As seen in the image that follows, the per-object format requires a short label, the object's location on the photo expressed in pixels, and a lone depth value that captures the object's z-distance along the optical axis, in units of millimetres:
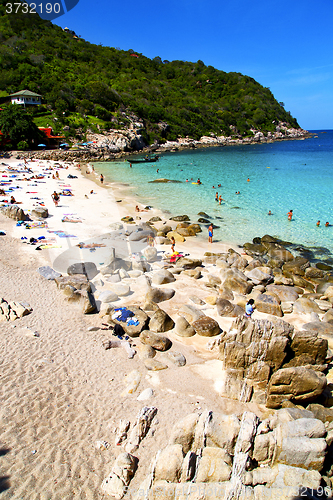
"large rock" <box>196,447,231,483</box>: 4918
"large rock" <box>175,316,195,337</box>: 10203
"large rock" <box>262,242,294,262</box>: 17312
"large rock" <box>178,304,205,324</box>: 10923
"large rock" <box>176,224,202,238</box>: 20828
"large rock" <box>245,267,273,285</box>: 14359
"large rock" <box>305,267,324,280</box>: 15305
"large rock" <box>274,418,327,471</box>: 5145
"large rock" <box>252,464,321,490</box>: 4648
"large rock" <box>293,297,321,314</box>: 12016
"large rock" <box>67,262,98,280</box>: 13656
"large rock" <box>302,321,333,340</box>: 10289
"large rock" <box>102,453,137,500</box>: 5242
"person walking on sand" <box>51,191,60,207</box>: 25833
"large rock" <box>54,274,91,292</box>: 12134
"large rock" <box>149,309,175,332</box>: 10227
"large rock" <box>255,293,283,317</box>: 11680
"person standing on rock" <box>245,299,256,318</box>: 10873
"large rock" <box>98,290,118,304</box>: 11711
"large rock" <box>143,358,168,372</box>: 8469
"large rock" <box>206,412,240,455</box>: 5461
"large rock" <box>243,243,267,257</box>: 17953
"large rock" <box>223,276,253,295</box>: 13180
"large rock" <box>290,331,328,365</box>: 8164
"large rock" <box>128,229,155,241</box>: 18797
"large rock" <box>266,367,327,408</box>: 7250
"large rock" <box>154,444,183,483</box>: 5062
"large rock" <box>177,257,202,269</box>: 15273
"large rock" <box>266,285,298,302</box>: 12953
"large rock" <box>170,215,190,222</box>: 24278
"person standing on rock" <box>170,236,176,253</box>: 16964
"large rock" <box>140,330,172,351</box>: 9359
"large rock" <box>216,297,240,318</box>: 11424
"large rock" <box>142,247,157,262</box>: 16217
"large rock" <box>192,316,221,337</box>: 10234
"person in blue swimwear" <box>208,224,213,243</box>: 19491
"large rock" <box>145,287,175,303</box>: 12000
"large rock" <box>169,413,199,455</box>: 5586
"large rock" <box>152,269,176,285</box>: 13453
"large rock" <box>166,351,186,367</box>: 8820
